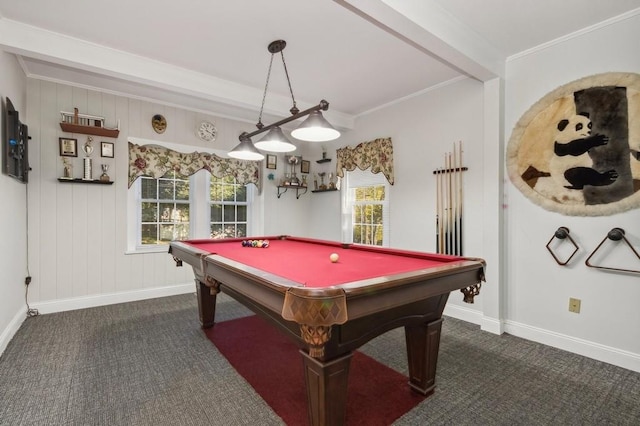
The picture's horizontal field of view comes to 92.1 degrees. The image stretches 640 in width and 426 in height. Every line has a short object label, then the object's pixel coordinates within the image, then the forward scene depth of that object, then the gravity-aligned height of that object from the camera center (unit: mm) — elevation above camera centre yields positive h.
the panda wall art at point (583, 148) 2264 +513
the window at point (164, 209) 4051 +39
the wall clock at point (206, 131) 4289 +1138
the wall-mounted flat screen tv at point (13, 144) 2451 +574
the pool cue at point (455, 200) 3336 +123
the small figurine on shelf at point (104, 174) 3592 +440
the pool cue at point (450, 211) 3371 -3
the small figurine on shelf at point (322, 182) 4988 +491
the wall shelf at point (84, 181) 3362 +351
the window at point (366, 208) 4223 +49
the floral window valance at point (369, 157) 4023 +759
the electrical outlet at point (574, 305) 2520 -775
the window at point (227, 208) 4569 +58
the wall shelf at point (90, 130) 3302 +911
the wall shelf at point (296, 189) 4970 +384
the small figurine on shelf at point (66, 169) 3383 +480
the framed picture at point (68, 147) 3391 +720
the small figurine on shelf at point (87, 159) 3502 +603
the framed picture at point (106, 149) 3625 +741
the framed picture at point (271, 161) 4903 +812
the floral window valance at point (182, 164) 3824 +652
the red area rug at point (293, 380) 1715 -1114
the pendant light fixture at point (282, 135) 2148 +585
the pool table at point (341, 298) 1167 -382
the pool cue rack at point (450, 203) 3322 +88
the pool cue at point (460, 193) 3303 +196
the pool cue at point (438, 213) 3464 -26
